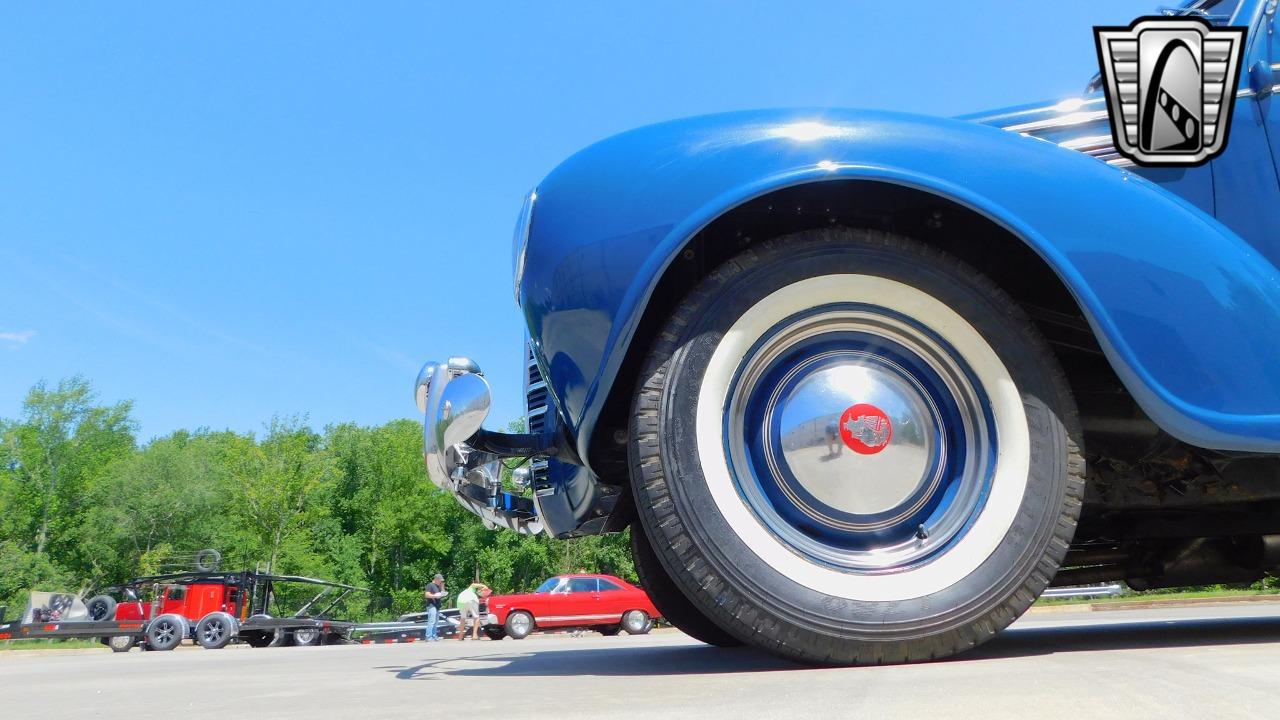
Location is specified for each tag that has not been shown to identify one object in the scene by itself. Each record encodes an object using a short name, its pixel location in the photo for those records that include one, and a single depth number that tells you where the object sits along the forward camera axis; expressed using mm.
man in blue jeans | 12844
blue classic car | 1720
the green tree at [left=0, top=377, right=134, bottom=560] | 36312
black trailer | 12617
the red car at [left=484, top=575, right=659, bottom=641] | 15625
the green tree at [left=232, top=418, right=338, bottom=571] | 31875
